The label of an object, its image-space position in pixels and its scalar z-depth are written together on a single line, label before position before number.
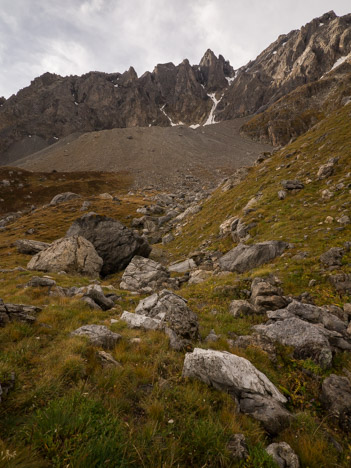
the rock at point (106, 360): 5.52
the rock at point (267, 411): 4.46
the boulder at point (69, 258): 19.39
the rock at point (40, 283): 12.66
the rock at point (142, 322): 8.30
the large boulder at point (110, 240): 22.91
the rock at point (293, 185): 20.18
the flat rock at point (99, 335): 6.70
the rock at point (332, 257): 10.77
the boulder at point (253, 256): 13.94
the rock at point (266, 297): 9.41
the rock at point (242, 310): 9.38
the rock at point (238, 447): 3.50
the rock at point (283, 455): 3.66
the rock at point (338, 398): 4.90
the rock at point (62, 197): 58.09
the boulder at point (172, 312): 7.72
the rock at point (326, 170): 19.45
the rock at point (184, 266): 18.70
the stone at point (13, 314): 7.13
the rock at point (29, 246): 26.11
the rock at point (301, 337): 6.59
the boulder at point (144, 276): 16.38
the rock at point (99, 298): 11.19
